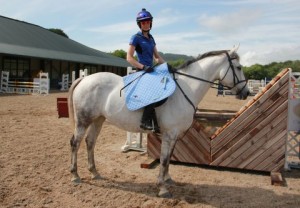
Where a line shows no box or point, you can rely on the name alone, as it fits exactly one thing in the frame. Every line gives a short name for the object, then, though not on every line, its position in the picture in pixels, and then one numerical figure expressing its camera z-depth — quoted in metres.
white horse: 4.65
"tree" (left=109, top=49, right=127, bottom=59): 77.50
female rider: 4.66
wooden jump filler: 5.55
